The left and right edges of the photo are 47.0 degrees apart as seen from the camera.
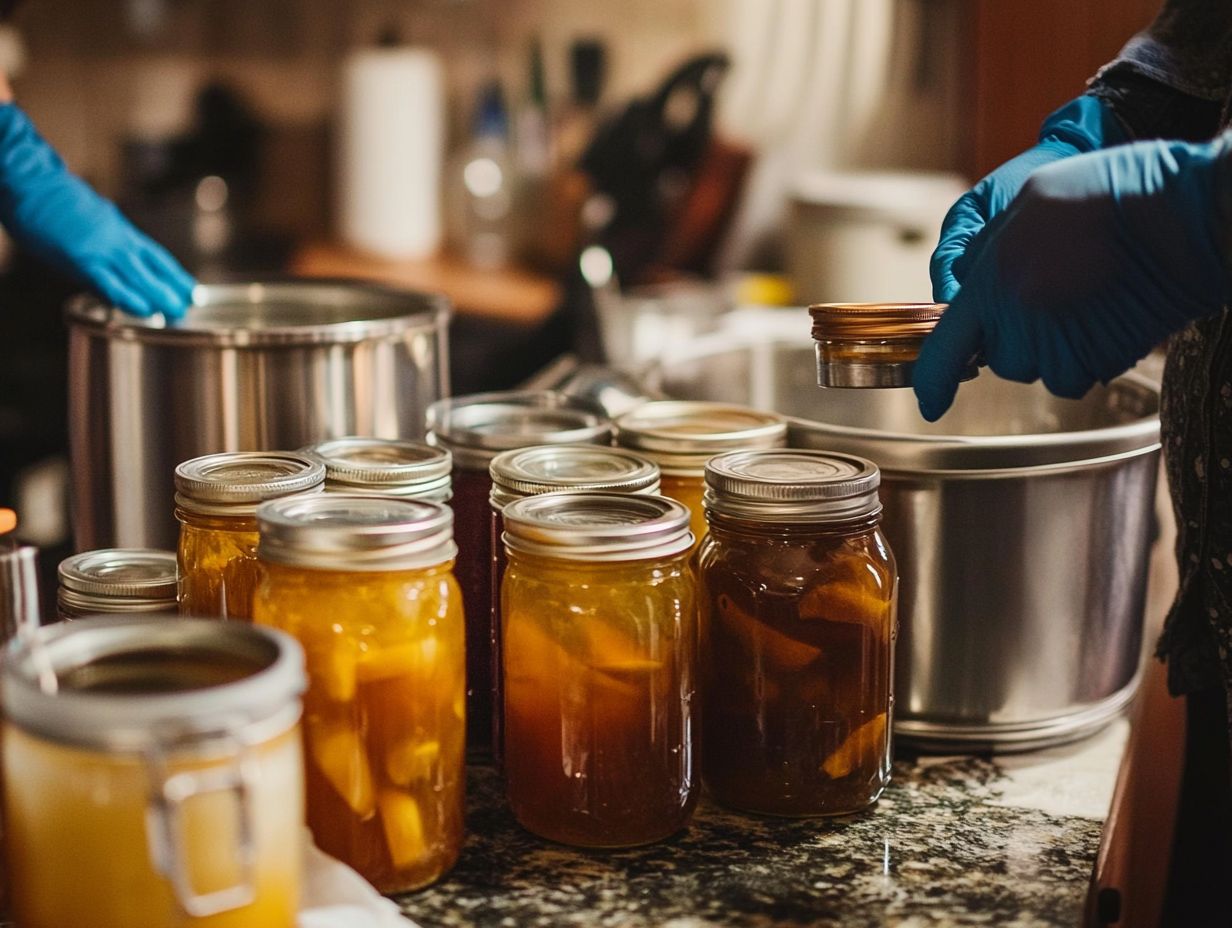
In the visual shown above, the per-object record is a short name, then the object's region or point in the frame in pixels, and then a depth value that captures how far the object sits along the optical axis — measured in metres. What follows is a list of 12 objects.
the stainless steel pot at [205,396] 1.05
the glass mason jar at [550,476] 0.90
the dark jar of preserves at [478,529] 0.96
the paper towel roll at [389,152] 2.91
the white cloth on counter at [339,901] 0.70
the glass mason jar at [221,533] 0.84
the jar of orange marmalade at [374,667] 0.75
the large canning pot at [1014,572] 0.95
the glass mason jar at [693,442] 0.98
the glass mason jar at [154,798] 0.60
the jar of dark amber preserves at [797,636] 0.85
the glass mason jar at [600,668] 0.81
